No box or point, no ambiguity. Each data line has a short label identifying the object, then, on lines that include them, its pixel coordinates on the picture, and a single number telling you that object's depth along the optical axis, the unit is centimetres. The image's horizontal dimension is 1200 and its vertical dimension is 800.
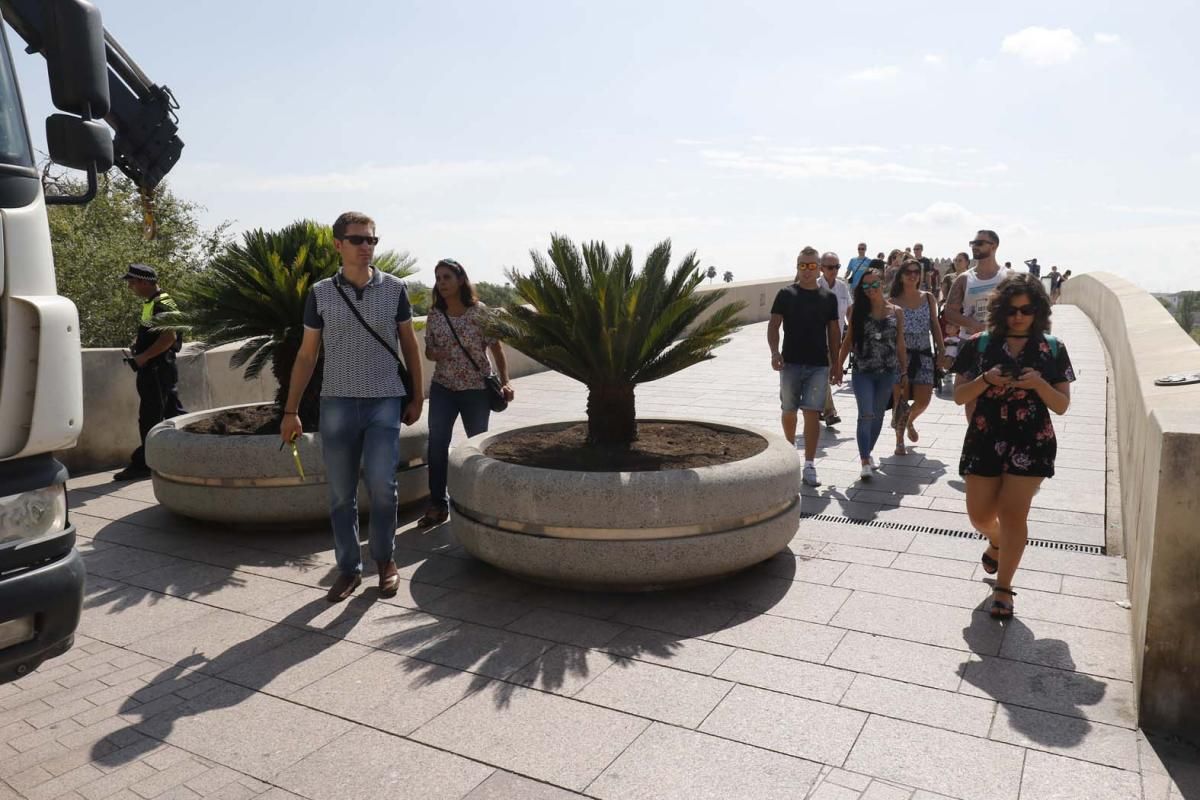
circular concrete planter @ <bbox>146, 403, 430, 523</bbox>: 595
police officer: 778
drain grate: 553
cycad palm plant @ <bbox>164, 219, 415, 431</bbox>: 657
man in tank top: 748
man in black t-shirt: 697
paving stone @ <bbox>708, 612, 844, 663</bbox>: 420
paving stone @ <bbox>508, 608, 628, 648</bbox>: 436
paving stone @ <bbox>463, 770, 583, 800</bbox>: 310
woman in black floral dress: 435
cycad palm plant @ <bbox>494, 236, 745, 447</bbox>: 559
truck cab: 305
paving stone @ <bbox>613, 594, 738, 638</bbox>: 448
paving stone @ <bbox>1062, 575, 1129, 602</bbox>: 477
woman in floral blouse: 632
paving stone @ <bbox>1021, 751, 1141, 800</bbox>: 305
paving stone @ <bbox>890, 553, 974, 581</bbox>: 520
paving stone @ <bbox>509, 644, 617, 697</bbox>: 390
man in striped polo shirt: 493
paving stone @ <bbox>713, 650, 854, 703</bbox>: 381
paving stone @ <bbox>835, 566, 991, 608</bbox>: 482
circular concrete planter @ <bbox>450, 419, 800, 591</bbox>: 468
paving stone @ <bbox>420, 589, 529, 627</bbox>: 465
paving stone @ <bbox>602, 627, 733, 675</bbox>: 409
